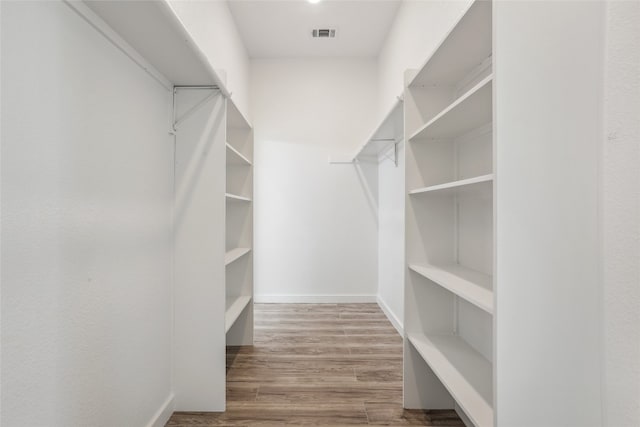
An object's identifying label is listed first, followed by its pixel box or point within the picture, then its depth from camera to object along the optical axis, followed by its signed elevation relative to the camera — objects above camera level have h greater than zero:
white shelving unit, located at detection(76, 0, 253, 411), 1.64 -0.17
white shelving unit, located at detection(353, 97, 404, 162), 2.06 +0.70
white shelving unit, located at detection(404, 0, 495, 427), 1.26 -0.07
